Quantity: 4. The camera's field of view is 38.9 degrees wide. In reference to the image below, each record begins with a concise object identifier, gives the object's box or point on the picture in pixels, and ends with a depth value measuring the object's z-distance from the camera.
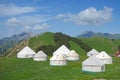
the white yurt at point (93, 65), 34.53
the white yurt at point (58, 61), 40.61
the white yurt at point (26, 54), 53.00
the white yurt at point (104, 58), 42.80
